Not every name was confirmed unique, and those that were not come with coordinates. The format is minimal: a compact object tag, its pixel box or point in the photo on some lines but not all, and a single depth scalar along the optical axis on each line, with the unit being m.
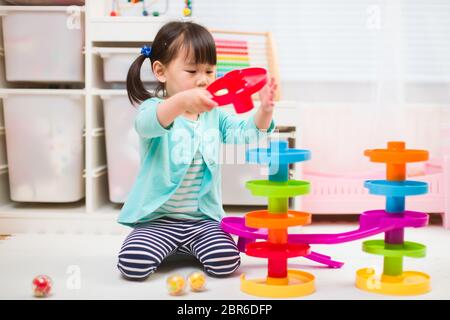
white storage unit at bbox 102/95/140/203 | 1.68
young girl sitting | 1.16
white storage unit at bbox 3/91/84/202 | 1.68
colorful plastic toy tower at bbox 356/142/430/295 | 1.00
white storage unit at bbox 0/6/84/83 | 1.67
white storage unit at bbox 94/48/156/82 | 1.64
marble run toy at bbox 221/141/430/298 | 0.99
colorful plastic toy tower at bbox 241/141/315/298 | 0.99
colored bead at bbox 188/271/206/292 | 1.03
